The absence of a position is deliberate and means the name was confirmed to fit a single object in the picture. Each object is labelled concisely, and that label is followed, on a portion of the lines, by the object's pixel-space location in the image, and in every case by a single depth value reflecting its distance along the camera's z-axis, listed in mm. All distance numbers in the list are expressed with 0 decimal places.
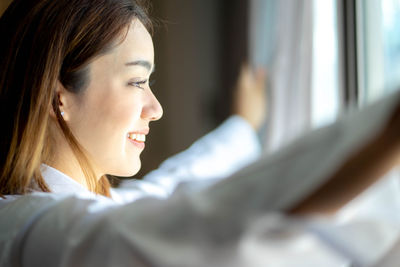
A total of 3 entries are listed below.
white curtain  1242
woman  593
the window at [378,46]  1041
